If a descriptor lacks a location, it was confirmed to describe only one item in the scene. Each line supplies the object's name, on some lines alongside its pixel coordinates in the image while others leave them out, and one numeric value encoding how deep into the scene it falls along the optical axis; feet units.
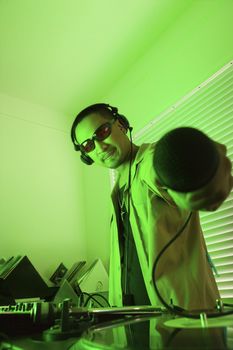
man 2.76
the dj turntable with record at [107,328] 1.24
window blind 4.80
